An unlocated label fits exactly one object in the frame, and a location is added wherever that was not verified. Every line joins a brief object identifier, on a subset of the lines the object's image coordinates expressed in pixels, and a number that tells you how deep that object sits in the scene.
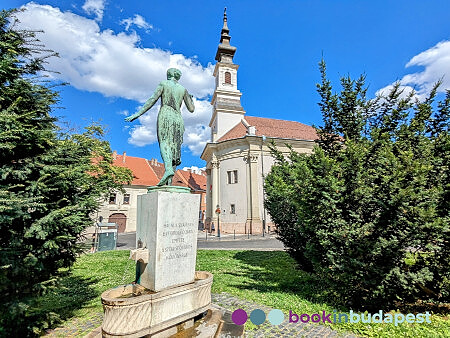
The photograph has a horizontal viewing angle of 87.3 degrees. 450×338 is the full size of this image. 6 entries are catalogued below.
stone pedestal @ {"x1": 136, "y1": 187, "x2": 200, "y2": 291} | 3.96
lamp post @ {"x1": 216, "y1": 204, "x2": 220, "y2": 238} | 28.23
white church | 27.20
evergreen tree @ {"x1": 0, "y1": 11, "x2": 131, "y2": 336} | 3.64
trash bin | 16.41
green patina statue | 4.76
